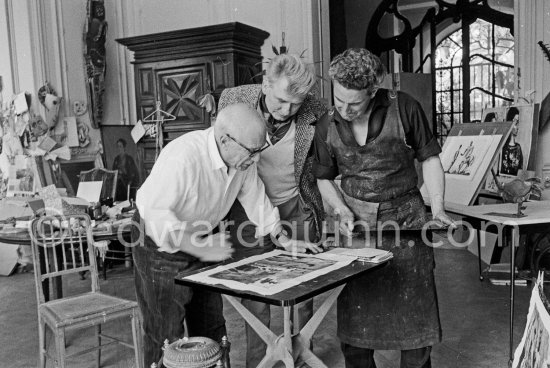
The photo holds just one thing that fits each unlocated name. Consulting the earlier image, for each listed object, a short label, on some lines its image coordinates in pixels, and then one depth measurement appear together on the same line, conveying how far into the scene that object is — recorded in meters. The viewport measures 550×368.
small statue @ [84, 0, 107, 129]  6.12
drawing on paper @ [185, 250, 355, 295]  1.88
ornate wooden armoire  5.38
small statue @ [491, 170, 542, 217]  3.08
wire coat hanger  5.73
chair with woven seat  2.79
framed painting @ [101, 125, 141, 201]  5.69
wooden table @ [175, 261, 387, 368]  1.77
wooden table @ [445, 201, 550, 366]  2.85
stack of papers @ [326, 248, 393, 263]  2.16
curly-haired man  2.37
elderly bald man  2.03
